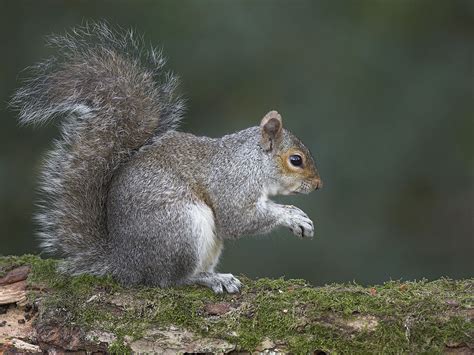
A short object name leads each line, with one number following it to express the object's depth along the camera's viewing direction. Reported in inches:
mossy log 192.7
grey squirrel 227.3
